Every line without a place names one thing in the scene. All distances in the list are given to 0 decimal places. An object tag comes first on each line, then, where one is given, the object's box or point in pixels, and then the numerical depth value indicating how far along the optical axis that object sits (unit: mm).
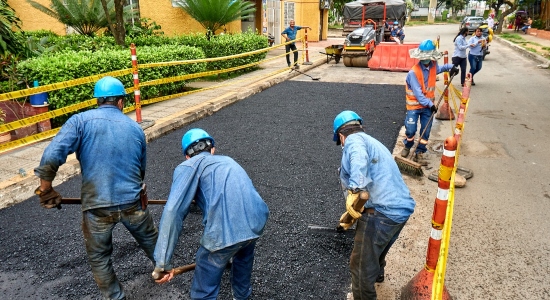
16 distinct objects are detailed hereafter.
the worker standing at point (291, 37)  14241
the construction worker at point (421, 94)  5516
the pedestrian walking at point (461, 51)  9992
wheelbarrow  15975
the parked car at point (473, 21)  28486
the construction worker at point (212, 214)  2389
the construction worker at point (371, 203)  2613
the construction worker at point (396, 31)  20203
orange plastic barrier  13914
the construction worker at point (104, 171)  2762
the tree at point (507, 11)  30109
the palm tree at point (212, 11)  13453
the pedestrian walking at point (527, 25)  31472
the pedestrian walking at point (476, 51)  10539
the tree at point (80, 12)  11938
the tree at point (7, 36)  7096
